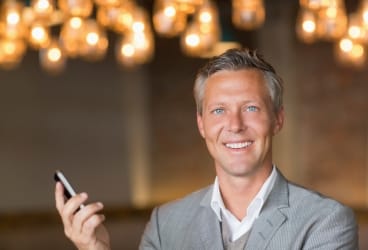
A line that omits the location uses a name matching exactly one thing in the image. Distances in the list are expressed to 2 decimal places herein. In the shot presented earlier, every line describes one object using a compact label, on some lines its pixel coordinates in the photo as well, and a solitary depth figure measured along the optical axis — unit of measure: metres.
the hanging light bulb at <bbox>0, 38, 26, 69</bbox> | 7.10
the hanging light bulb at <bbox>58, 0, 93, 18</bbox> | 5.47
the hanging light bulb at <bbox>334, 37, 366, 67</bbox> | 6.75
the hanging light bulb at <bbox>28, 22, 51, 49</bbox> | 6.25
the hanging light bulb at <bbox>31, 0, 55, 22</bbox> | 5.56
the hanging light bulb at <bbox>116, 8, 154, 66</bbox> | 6.53
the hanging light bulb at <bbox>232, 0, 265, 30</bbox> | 5.76
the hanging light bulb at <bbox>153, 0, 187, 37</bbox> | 5.68
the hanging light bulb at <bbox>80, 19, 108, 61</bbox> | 6.36
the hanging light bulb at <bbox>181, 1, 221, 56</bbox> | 6.32
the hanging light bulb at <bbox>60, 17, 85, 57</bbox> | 6.03
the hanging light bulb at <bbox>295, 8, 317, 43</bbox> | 6.41
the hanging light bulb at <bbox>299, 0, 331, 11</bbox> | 5.33
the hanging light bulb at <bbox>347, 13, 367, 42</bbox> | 6.54
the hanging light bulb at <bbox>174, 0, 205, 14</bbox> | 5.34
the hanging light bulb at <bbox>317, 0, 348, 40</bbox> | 5.82
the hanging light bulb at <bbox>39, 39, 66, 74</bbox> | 6.88
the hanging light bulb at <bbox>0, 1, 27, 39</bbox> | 6.19
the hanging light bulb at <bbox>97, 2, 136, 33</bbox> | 5.85
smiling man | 2.10
